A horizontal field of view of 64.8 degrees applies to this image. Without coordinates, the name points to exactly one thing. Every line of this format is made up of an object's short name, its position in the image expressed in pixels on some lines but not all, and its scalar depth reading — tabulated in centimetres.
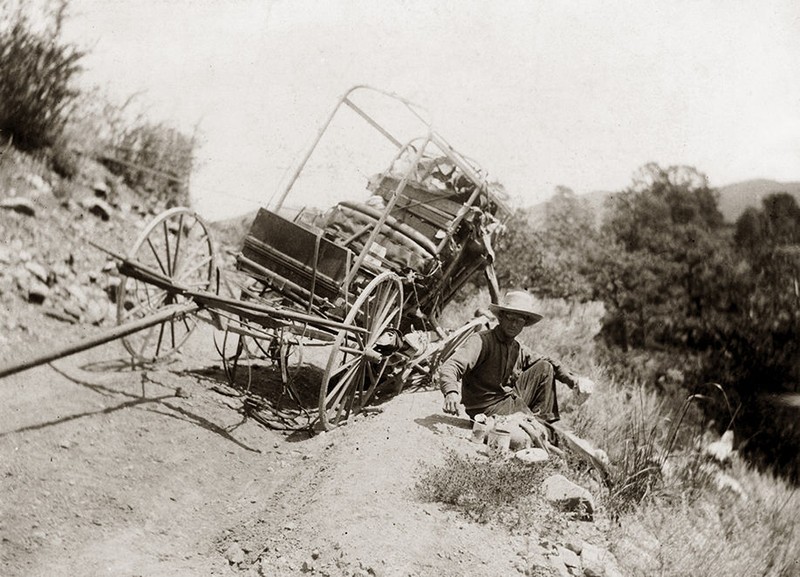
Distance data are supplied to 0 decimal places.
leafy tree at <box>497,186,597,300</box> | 1579
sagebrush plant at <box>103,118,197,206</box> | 919
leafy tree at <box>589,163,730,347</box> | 781
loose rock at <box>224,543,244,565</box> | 357
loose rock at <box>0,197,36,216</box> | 660
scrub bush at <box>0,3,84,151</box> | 725
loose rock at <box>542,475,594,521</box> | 435
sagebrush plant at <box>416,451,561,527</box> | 401
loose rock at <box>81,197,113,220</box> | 787
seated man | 554
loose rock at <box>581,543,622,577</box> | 376
